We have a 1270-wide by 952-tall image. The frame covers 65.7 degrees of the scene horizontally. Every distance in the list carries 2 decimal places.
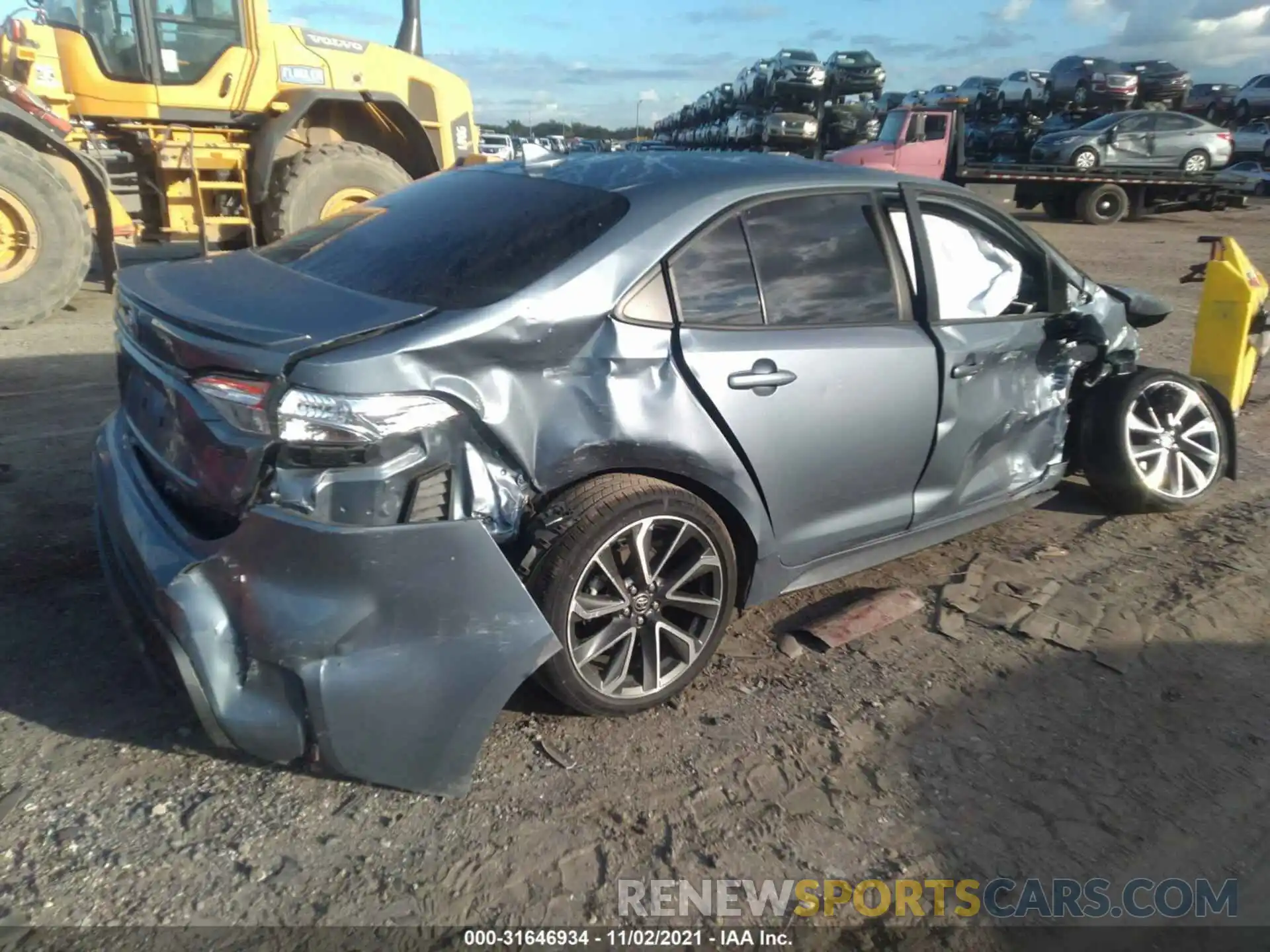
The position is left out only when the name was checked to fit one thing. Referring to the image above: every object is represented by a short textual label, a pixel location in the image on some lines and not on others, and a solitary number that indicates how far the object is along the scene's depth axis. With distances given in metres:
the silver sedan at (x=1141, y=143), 21.06
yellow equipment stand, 5.44
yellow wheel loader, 7.88
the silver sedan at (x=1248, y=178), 21.44
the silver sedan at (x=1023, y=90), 29.16
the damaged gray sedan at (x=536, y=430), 2.39
